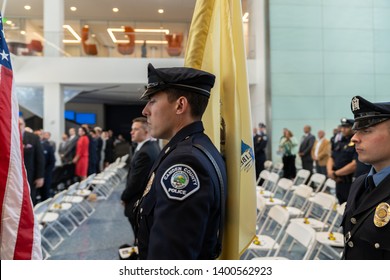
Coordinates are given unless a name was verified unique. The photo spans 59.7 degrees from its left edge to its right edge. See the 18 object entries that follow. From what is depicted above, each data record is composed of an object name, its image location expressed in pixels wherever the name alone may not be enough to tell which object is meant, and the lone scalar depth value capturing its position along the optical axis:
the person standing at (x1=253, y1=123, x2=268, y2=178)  7.80
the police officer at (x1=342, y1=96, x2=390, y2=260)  1.24
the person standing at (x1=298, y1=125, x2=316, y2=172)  7.81
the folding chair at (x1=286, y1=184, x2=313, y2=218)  4.14
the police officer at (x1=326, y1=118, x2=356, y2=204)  4.07
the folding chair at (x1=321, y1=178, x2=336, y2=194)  5.09
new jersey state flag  1.36
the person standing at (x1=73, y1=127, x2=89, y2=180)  7.12
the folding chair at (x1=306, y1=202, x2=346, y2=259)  3.00
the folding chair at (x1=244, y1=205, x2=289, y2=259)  2.92
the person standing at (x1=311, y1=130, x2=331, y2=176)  7.13
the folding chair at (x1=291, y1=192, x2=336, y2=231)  3.53
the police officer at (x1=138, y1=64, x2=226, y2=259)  0.93
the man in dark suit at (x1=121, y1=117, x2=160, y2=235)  2.93
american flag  1.29
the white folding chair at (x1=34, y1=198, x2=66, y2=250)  3.64
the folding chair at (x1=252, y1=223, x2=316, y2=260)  2.49
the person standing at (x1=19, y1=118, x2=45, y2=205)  4.51
